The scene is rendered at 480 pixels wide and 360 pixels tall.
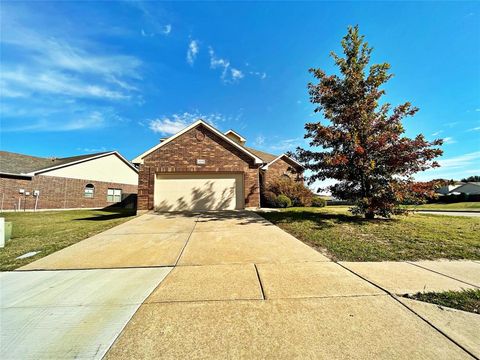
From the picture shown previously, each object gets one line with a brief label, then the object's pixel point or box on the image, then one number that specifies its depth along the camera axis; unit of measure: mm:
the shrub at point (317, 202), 18859
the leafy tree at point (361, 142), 8641
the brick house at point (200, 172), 12938
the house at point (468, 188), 46009
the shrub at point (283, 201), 16500
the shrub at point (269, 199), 16805
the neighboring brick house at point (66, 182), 17734
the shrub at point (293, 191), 17641
